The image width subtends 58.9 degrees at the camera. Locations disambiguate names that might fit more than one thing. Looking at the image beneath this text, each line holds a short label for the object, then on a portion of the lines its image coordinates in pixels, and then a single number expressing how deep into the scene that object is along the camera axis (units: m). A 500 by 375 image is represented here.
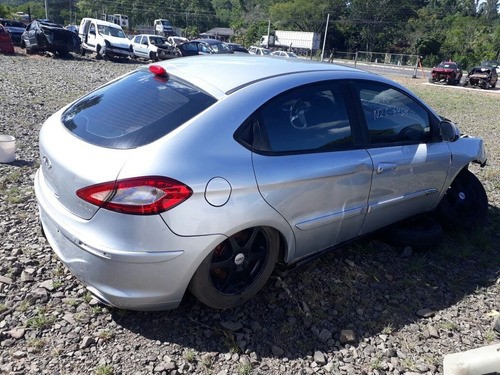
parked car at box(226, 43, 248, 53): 29.23
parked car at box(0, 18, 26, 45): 27.23
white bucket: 5.35
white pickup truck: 24.56
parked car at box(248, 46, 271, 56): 39.12
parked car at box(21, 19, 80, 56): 22.05
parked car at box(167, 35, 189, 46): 33.55
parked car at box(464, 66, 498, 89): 28.69
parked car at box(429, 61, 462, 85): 29.66
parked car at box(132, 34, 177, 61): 26.69
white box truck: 62.38
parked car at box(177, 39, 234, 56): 25.56
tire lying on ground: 4.02
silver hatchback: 2.44
